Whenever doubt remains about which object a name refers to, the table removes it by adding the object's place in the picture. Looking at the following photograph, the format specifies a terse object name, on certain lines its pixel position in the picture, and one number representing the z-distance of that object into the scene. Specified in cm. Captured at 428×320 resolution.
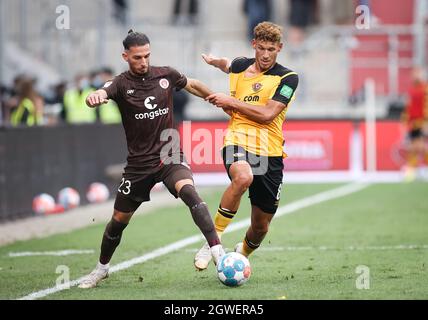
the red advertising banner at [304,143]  2627
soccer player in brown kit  1034
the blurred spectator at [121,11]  3062
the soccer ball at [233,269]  988
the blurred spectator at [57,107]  2248
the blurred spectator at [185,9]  3216
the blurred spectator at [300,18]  3117
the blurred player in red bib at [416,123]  2565
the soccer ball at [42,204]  1828
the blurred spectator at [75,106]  2214
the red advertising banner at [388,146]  2689
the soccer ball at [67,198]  1927
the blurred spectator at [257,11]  3112
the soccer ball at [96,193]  2077
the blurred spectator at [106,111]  2256
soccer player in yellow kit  1071
